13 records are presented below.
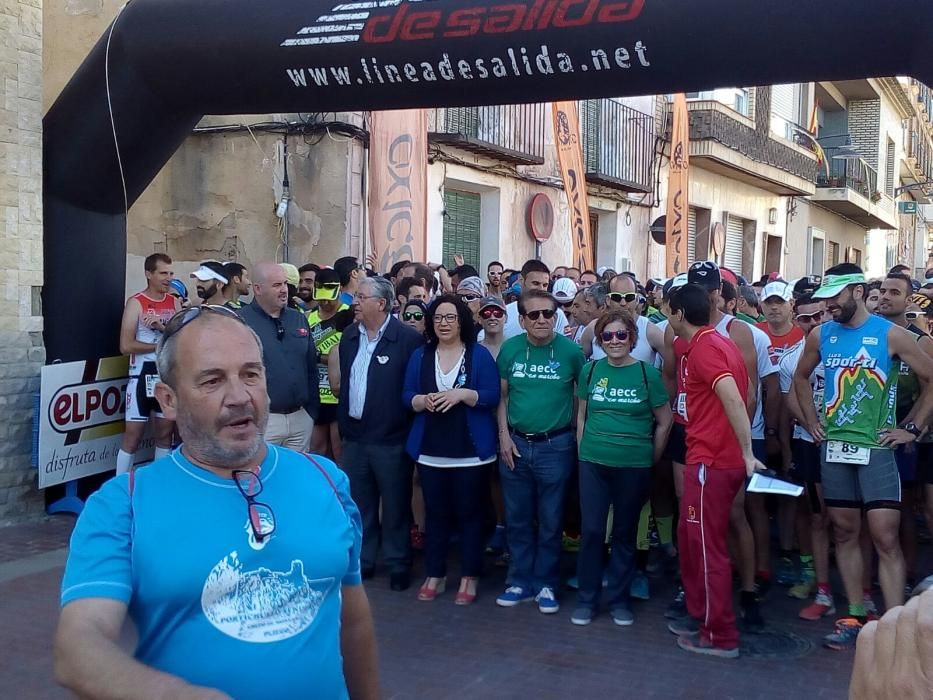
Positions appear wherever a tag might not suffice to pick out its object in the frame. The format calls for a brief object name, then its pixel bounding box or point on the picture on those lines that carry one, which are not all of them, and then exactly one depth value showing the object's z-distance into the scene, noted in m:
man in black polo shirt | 6.20
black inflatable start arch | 5.03
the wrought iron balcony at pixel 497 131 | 13.14
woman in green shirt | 5.51
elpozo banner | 7.14
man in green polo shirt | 5.80
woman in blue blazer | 5.90
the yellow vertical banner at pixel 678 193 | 15.03
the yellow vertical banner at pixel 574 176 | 11.59
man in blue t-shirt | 1.92
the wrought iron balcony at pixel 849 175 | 27.95
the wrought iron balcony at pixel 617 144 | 16.84
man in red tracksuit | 4.93
